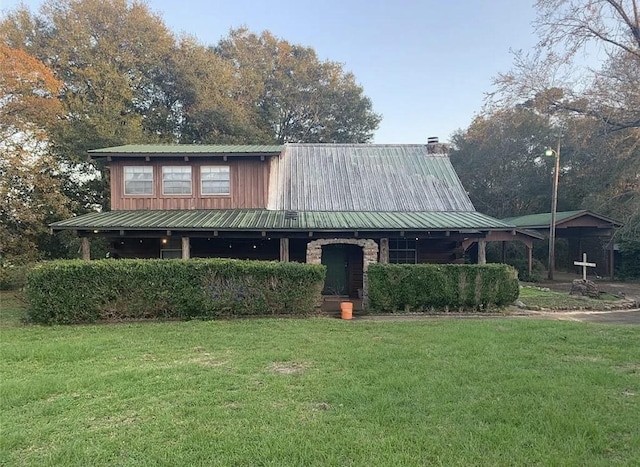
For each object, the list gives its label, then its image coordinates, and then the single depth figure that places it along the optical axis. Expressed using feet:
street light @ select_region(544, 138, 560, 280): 69.67
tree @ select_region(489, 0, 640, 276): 50.60
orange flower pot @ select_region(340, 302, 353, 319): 35.35
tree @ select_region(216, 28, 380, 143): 111.24
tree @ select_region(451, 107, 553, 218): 105.40
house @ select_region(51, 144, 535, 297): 43.39
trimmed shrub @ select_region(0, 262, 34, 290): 53.88
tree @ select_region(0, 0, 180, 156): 70.95
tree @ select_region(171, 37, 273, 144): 89.40
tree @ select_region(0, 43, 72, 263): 57.77
